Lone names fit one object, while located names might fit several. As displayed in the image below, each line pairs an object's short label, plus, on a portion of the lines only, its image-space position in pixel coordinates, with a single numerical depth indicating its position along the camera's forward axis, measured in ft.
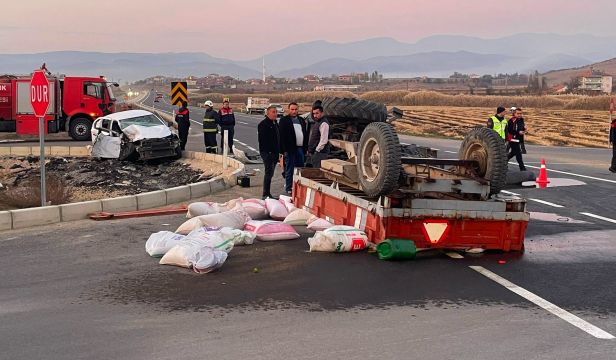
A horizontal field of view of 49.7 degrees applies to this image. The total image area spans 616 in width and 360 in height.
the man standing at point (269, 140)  39.22
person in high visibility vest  52.21
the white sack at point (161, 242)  24.77
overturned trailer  24.58
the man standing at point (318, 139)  35.99
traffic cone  46.02
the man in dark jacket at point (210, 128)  63.77
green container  23.62
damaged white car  61.52
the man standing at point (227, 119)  65.57
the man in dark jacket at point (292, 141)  39.75
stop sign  32.89
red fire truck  89.51
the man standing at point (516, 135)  54.21
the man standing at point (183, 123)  68.18
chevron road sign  68.95
